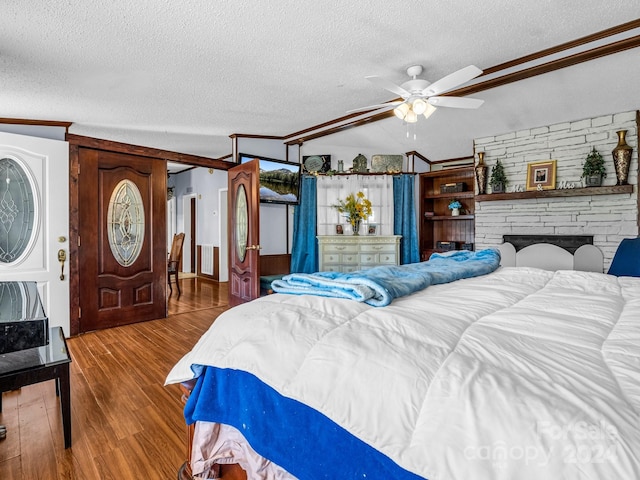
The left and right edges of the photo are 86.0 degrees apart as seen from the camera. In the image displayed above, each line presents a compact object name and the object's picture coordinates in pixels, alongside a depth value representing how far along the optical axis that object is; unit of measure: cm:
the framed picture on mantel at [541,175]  448
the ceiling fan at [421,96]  268
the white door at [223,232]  689
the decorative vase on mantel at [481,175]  503
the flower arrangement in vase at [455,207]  598
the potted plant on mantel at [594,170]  407
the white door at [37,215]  312
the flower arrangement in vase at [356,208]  597
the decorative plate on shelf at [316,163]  602
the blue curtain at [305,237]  589
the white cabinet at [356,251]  590
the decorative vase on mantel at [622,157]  387
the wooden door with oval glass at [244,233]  431
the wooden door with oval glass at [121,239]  357
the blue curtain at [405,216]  601
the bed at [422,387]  61
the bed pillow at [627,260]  278
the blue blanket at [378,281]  129
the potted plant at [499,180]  488
